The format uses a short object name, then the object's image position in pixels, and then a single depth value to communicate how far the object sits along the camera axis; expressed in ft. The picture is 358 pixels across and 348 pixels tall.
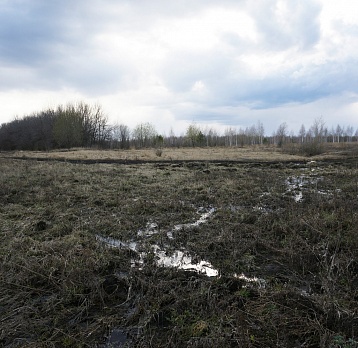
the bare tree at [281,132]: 293.43
